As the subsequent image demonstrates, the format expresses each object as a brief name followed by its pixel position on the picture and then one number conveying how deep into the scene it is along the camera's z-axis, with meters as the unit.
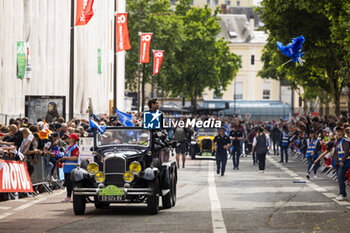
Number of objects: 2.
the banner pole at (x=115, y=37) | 48.57
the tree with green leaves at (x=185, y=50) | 82.31
